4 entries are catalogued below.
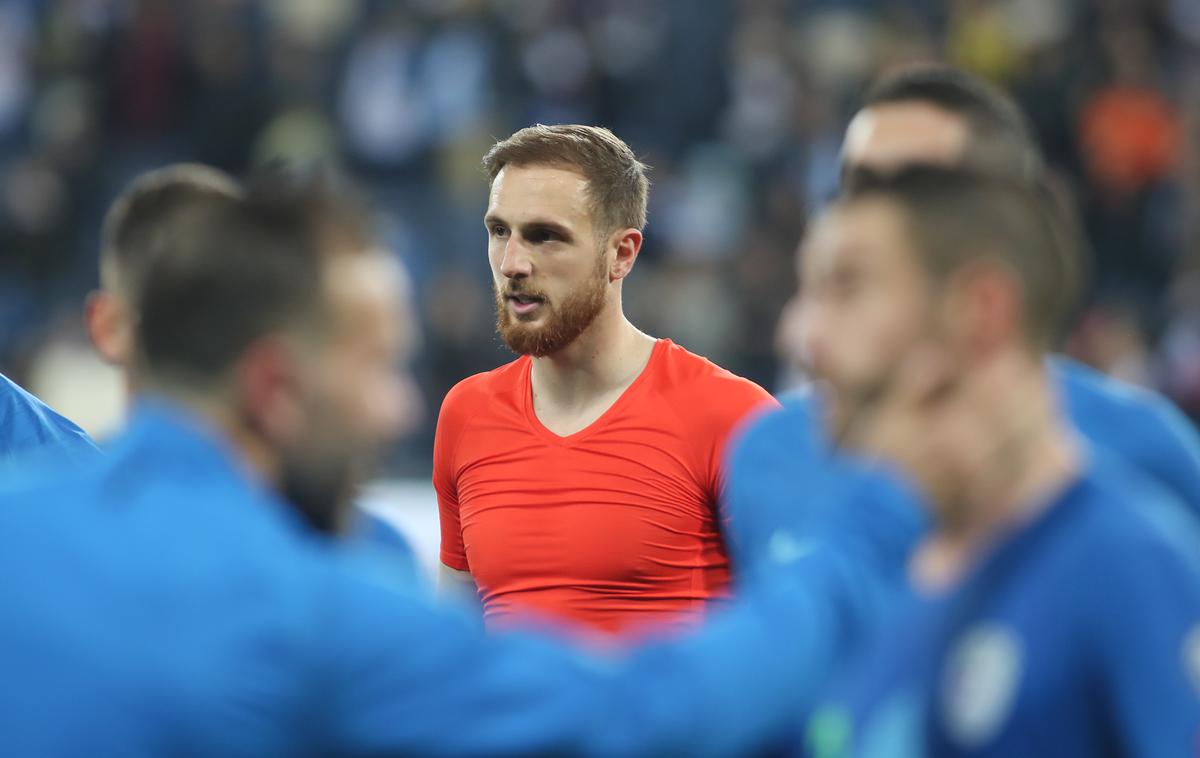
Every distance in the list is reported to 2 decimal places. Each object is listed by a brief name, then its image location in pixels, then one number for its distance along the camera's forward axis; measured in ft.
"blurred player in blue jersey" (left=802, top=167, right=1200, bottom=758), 14.97
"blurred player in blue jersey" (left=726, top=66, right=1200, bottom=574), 22.52
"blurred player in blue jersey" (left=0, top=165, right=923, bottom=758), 14.53
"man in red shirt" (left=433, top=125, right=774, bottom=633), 30.78
